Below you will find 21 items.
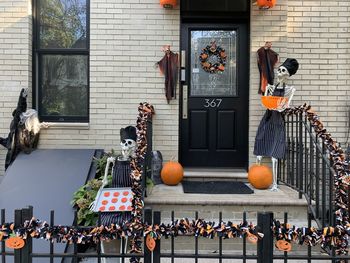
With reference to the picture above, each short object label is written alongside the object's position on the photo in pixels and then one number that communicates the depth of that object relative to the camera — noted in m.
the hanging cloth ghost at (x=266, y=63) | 5.70
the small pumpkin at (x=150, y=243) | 2.65
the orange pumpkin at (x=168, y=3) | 5.62
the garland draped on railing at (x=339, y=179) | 3.83
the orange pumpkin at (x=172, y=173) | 5.34
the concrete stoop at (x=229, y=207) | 4.49
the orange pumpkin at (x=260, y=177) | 5.09
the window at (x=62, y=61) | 6.11
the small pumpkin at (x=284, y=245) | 2.59
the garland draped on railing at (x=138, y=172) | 3.84
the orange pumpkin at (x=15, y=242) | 2.62
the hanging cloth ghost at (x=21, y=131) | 5.55
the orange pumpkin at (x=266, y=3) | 5.50
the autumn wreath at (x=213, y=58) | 6.18
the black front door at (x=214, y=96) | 6.17
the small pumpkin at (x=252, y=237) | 2.57
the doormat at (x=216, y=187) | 5.01
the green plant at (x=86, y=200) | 4.42
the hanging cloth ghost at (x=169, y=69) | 5.82
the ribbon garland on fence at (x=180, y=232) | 2.58
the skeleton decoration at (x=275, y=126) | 5.20
